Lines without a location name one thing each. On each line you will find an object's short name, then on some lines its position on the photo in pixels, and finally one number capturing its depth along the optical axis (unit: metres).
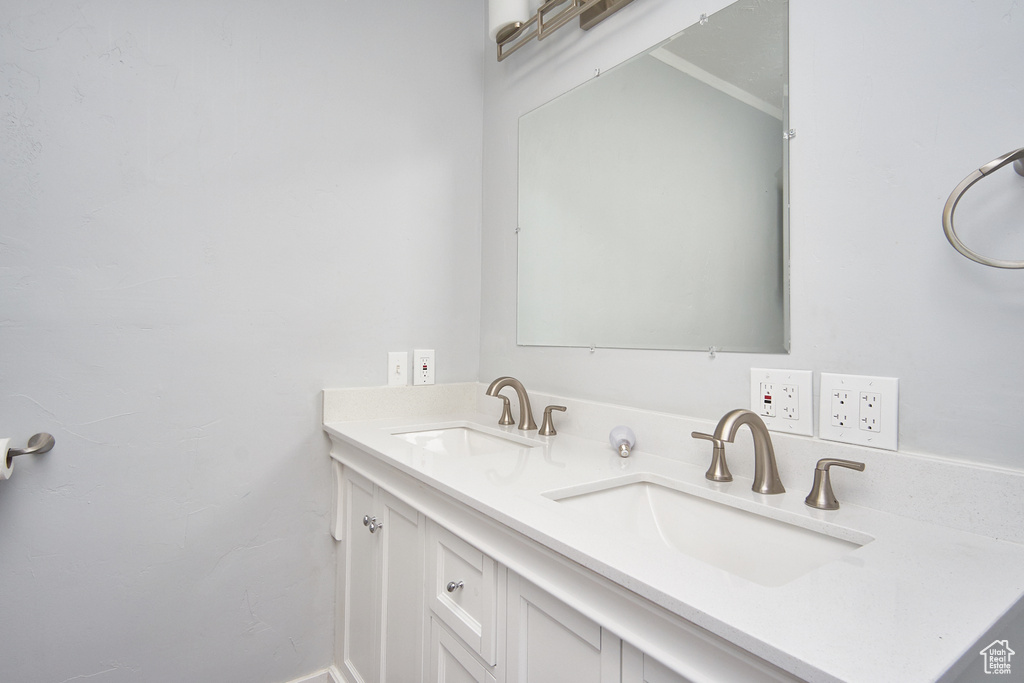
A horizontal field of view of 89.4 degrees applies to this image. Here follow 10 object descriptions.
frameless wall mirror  0.96
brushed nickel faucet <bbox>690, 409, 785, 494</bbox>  0.85
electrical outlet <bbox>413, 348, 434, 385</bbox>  1.63
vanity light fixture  1.29
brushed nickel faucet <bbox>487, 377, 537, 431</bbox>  1.38
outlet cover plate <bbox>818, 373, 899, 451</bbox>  0.78
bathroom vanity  0.47
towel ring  0.64
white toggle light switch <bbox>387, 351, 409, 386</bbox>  1.59
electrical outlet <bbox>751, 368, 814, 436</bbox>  0.88
